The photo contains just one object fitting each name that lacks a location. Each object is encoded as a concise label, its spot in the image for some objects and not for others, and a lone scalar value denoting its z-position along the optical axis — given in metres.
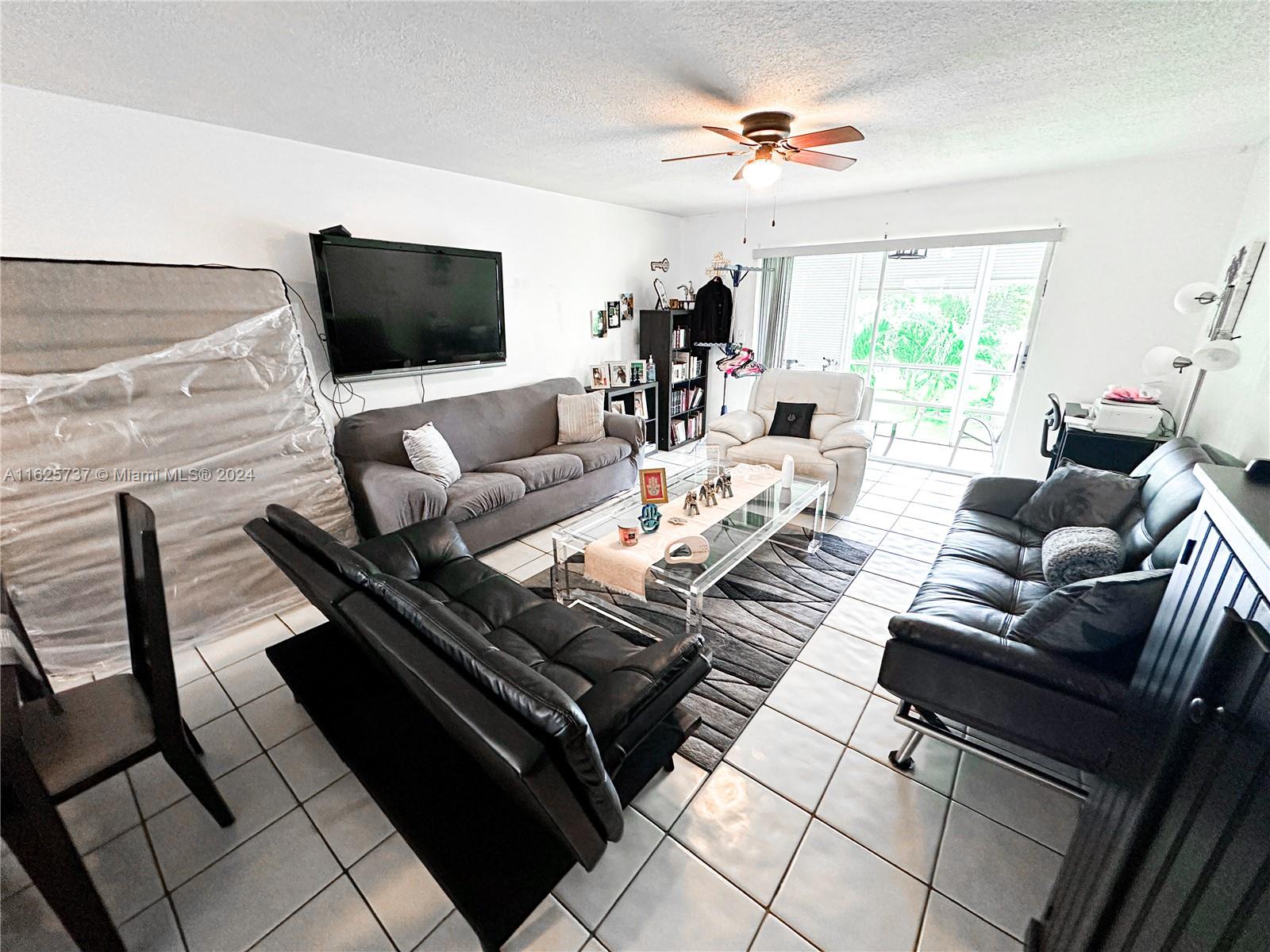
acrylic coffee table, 2.30
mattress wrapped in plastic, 1.98
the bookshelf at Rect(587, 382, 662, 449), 4.73
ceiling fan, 2.26
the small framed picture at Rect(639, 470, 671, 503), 2.76
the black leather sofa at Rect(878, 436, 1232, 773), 1.39
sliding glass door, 4.54
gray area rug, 1.97
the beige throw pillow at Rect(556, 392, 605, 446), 4.03
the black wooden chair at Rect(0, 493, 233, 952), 1.00
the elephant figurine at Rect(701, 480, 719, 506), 2.82
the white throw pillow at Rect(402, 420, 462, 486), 3.07
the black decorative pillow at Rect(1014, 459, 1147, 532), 2.27
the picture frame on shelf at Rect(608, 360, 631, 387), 4.83
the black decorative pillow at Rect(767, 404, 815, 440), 4.03
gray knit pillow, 1.93
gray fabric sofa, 2.75
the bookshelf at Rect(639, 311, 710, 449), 5.17
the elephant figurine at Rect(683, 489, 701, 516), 2.72
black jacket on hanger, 5.21
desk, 2.97
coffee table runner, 2.21
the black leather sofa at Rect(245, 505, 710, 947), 0.96
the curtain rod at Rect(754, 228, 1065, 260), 3.76
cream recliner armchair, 3.54
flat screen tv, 2.86
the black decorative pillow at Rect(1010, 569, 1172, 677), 1.32
